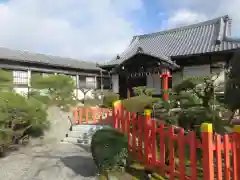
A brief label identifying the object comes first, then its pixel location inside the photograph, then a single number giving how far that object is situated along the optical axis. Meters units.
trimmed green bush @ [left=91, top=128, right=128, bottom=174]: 3.99
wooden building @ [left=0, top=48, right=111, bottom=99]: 13.91
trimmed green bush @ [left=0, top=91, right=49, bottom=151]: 5.37
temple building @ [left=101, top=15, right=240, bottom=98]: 10.87
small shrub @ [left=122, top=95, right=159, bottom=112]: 6.40
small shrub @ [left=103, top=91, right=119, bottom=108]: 11.60
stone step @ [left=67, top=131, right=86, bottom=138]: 7.17
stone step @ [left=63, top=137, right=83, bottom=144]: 6.83
